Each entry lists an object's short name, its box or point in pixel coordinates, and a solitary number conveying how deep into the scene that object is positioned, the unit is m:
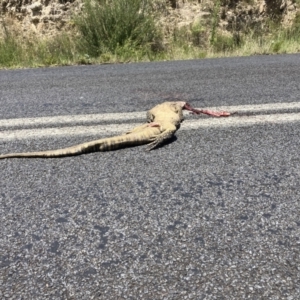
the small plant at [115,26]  8.52
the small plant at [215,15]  9.79
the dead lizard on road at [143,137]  2.25
